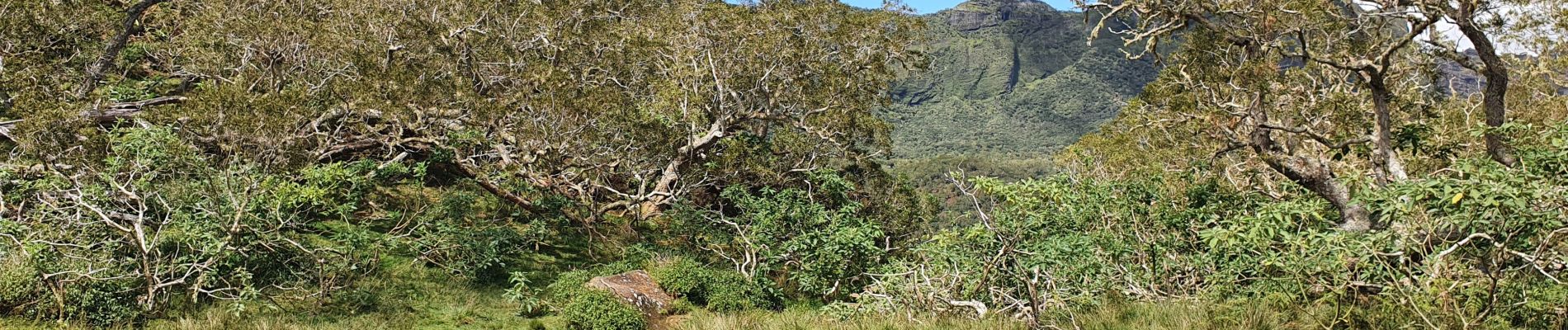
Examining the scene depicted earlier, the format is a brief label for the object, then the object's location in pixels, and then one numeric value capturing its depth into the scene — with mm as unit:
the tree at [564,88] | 13609
